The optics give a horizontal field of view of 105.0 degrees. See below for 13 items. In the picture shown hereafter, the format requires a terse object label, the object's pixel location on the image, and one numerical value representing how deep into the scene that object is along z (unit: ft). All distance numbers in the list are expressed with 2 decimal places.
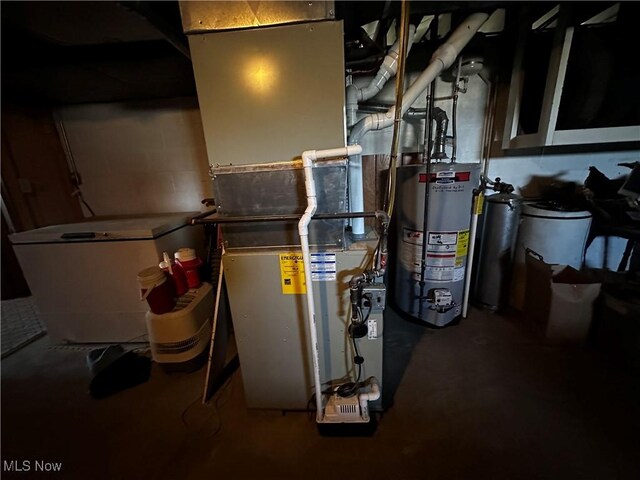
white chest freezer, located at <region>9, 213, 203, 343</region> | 5.68
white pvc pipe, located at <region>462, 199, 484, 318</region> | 5.81
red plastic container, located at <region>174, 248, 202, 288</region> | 5.44
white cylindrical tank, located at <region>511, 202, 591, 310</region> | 5.96
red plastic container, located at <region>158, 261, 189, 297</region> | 5.26
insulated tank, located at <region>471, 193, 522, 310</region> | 6.31
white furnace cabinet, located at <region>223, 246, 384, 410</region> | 3.61
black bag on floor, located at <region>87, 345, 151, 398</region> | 5.01
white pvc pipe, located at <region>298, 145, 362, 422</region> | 3.02
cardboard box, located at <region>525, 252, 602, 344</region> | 5.28
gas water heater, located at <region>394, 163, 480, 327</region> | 5.57
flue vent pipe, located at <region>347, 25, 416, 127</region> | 4.40
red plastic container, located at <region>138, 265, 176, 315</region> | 4.73
